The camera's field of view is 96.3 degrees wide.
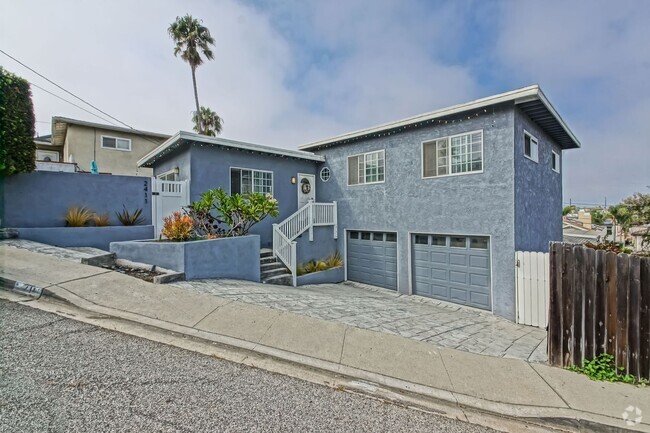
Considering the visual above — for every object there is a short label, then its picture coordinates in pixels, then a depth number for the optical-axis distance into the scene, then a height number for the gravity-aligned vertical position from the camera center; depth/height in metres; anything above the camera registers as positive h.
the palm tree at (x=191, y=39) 19.50 +12.10
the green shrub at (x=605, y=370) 3.62 -2.01
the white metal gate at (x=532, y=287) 7.61 -1.97
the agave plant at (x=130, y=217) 9.33 +0.01
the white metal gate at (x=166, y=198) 10.02 +0.68
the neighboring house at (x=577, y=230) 16.05 -1.39
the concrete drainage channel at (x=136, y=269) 6.14 -1.17
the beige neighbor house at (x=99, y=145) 16.56 +4.49
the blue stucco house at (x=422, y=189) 8.64 +0.98
